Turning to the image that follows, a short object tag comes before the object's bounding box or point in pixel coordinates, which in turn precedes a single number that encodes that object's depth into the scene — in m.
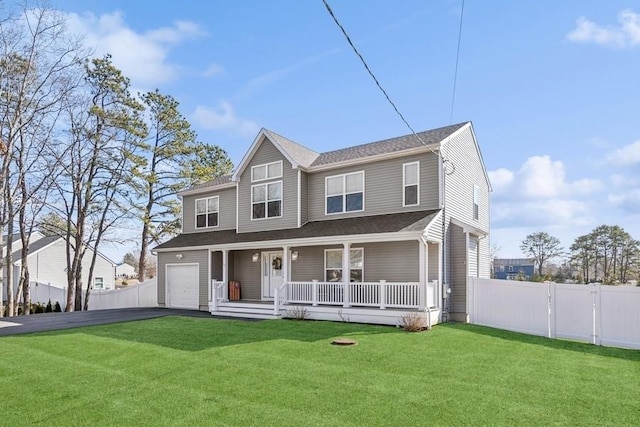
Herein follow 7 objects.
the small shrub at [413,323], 10.93
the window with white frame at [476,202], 16.45
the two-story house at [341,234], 12.94
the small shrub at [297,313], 13.28
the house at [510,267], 61.06
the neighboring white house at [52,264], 31.67
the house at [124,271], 50.98
